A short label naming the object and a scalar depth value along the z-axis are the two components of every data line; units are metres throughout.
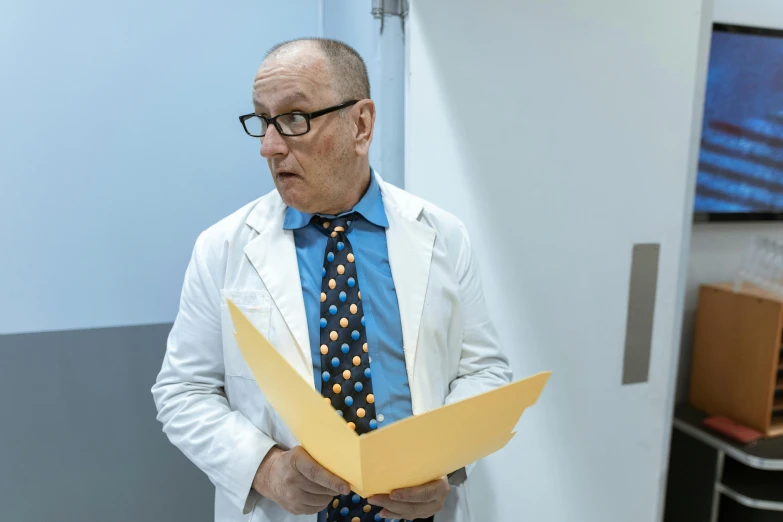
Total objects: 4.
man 0.93
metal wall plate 1.63
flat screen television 2.03
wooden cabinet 1.85
